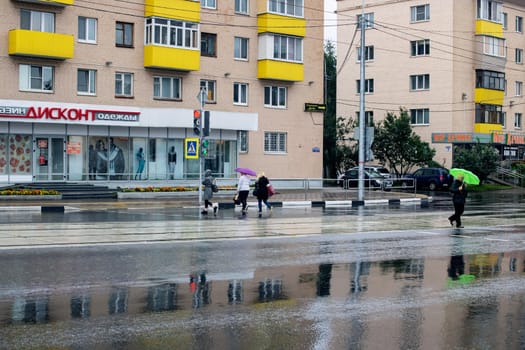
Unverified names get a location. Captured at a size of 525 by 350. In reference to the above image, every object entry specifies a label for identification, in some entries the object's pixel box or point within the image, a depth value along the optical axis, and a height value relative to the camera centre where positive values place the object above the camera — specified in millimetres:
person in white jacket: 26578 -697
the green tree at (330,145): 58125 +2099
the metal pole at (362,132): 33969 +1840
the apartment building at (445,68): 56156 +8303
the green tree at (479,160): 51797 +892
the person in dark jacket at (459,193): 20344 -557
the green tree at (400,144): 52906 +2032
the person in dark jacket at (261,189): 26539 -653
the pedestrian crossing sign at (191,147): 27922 +874
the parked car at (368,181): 41459 -521
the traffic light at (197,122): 27062 +1763
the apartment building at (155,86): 35969 +4586
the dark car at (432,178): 49750 -377
